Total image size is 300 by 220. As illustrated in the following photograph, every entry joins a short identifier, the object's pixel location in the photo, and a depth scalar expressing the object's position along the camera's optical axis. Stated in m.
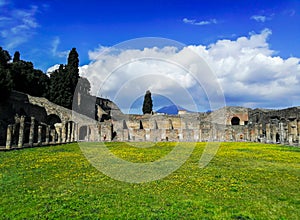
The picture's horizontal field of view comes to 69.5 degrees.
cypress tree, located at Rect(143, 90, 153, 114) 50.68
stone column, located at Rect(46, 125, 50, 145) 20.61
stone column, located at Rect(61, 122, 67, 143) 24.17
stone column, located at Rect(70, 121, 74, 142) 26.12
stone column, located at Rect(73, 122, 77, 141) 27.52
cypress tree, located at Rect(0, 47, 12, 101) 26.82
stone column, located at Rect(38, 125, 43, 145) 19.19
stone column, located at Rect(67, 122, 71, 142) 25.18
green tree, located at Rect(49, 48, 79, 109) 36.87
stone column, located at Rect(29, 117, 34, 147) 18.03
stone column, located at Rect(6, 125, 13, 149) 15.37
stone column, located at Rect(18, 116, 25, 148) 16.69
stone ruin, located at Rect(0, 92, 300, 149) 24.89
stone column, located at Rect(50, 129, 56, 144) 24.94
